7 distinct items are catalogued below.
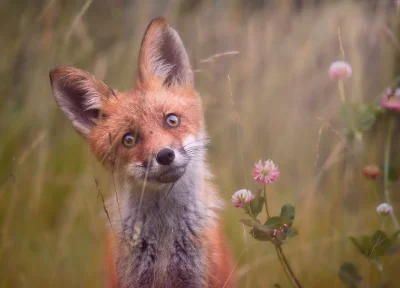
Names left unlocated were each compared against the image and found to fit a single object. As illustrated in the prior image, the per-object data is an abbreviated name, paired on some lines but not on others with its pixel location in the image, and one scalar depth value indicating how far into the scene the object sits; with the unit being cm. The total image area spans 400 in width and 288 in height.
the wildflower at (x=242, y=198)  471
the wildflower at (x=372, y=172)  566
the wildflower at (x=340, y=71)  572
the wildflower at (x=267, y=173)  478
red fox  466
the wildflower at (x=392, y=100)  579
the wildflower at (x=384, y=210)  522
